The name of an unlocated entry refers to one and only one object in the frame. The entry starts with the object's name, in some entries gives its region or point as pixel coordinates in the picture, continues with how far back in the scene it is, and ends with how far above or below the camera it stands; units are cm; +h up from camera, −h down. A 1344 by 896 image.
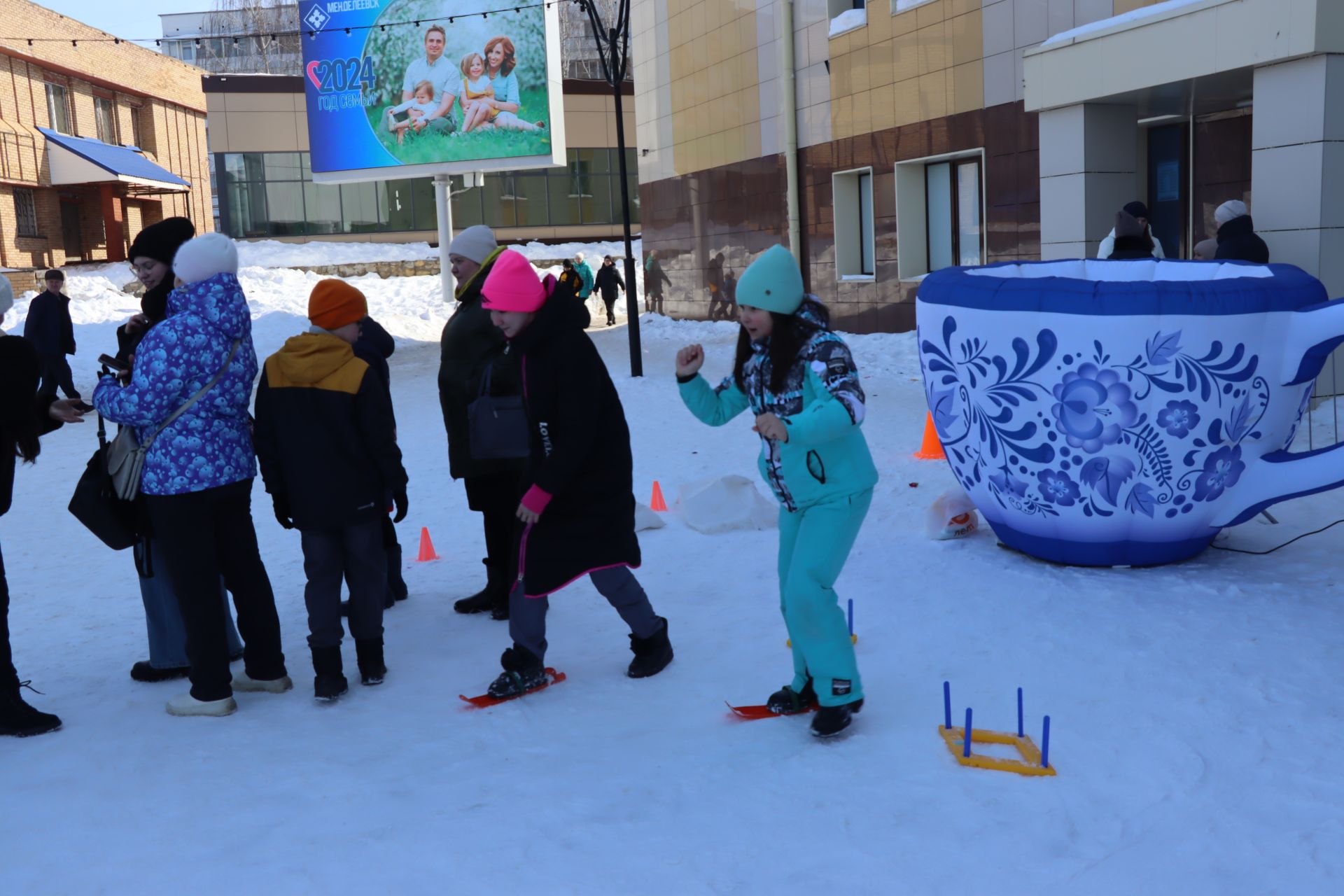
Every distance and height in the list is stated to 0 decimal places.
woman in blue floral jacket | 393 -50
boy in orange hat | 410 -56
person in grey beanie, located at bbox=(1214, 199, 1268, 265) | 779 +9
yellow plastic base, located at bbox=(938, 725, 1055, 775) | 336 -142
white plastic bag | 596 -128
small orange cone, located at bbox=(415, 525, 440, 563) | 632 -140
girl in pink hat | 393 -64
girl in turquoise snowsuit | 357 -59
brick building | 2772 +405
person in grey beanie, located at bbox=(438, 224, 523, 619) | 493 -40
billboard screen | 2475 +414
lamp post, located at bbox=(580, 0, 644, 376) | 1322 +225
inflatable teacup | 481 -60
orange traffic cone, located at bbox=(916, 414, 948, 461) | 802 -125
